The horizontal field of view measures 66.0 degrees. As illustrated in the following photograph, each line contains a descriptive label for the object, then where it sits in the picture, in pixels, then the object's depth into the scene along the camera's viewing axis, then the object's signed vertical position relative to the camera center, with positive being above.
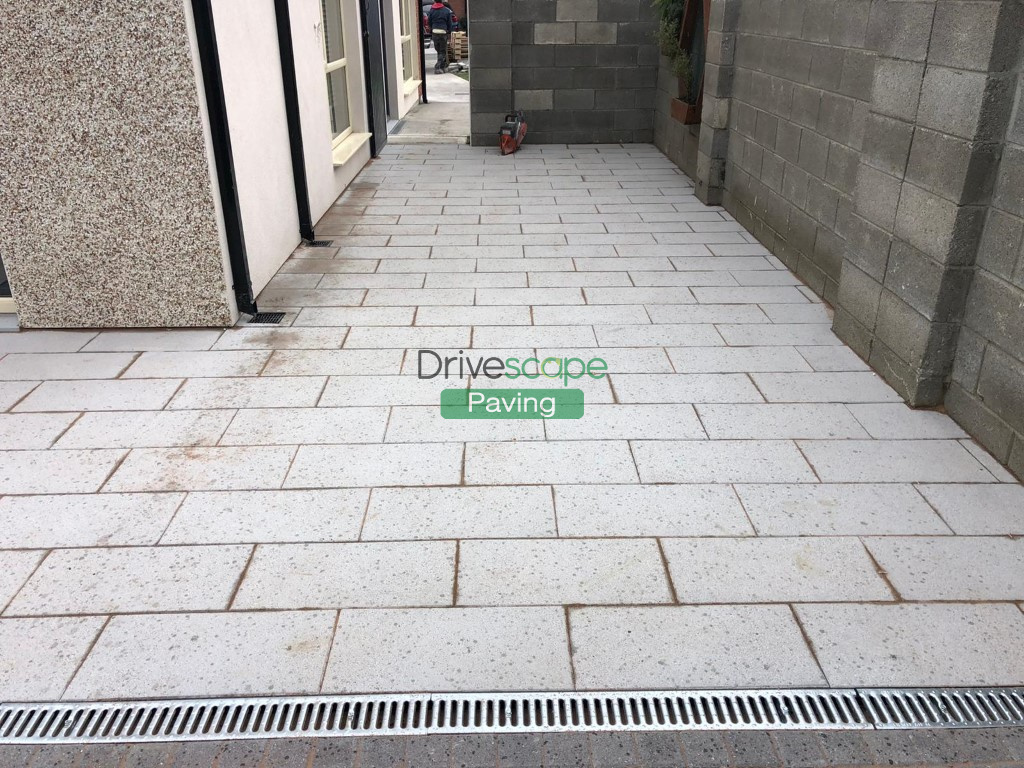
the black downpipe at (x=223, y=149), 4.03 -0.54
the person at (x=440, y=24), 19.69 +0.32
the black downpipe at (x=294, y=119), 5.58 -0.54
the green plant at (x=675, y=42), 8.08 -0.05
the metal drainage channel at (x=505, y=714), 2.06 -1.65
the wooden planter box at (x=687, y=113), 7.96 -0.71
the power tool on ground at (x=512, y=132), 9.66 -1.07
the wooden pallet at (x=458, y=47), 21.13 -0.22
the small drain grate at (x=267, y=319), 4.66 -1.53
